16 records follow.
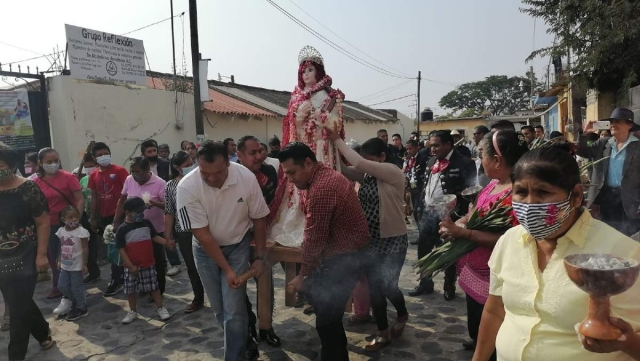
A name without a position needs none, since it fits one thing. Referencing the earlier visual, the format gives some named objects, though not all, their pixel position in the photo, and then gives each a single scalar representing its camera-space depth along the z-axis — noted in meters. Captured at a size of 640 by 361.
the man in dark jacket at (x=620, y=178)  5.17
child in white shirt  4.89
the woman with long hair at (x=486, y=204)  2.50
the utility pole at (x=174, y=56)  12.87
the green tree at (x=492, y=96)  56.34
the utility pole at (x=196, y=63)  10.77
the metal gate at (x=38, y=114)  9.04
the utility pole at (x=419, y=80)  38.88
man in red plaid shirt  2.96
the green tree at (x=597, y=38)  9.41
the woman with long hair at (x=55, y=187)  5.31
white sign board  9.90
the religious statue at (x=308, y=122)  4.05
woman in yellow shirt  1.52
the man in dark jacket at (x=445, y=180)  4.57
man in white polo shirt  3.22
